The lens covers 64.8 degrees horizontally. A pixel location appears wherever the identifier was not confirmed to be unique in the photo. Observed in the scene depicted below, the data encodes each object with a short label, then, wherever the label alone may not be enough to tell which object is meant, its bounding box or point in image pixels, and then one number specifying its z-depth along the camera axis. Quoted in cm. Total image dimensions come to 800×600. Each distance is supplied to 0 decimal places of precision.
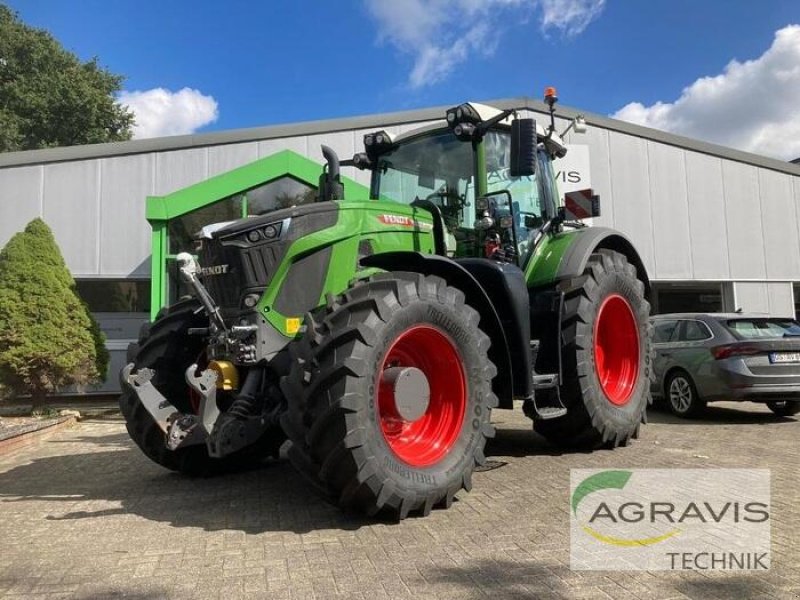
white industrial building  1337
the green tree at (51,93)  3183
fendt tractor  374
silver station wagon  812
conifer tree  1012
